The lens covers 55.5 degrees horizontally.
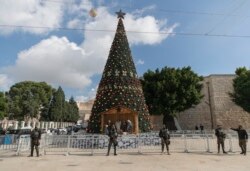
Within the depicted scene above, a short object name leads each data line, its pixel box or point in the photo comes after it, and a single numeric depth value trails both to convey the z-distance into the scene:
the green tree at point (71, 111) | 56.85
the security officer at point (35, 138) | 11.35
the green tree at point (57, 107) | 48.41
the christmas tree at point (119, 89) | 15.73
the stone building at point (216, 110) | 33.25
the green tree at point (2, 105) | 29.55
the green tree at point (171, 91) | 26.62
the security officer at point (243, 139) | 11.50
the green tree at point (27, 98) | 38.78
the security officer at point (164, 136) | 11.81
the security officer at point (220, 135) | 11.95
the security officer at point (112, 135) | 11.51
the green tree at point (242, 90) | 25.55
